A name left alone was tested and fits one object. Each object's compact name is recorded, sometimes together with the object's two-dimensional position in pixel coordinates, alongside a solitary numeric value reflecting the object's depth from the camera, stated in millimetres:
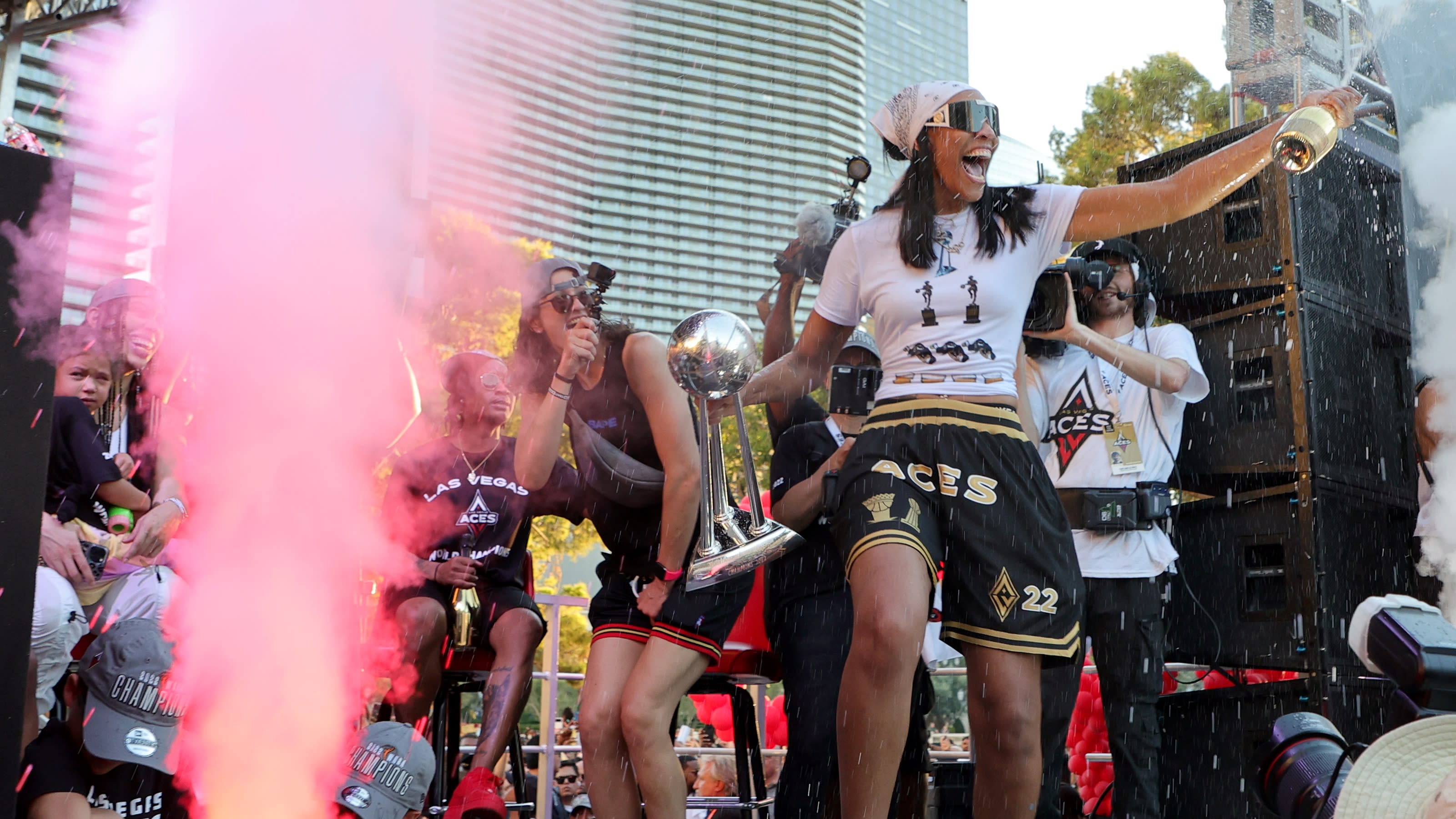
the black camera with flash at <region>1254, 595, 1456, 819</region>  1554
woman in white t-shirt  2443
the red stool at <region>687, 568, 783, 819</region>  3686
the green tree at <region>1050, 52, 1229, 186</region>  11883
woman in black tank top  3020
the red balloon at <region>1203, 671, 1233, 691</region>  4949
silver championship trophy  2734
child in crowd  3285
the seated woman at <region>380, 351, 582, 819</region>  4035
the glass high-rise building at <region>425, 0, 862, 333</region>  12820
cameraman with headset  3738
